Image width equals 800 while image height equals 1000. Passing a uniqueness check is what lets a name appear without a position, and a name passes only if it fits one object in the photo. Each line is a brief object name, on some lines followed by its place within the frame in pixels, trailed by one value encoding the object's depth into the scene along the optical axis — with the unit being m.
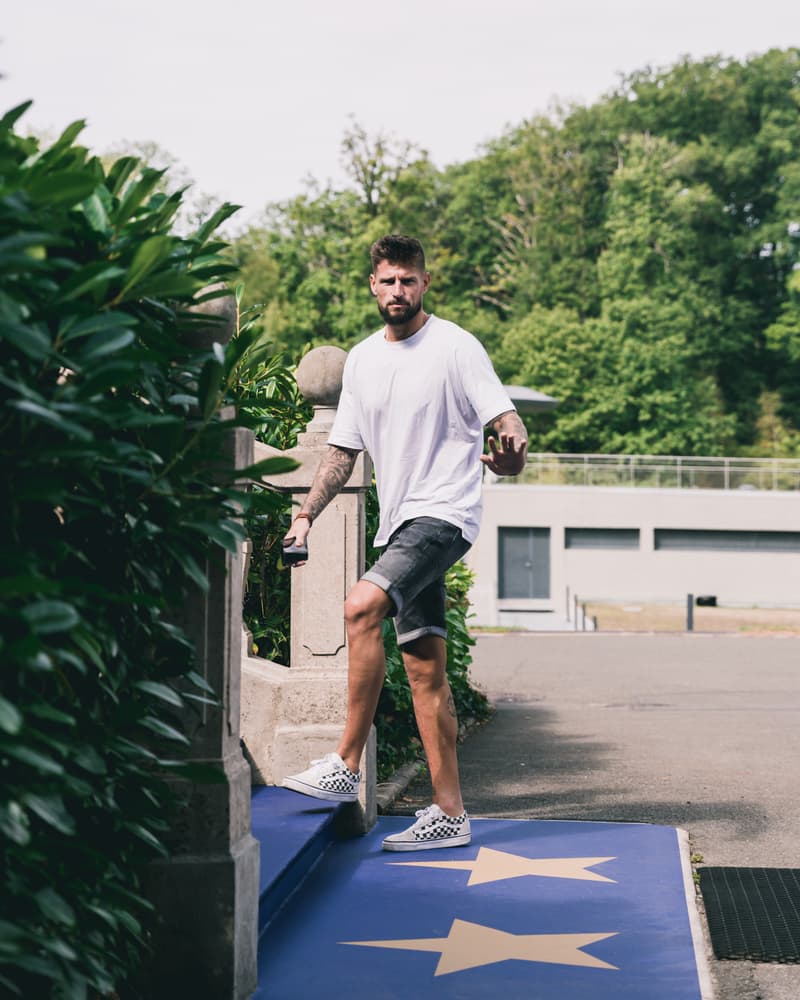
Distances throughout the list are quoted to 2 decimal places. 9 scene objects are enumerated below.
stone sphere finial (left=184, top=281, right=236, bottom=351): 3.04
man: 4.71
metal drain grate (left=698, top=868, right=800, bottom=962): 4.04
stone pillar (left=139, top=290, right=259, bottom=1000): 3.31
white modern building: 40.22
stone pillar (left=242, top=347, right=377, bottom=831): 5.53
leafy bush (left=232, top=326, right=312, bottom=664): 6.64
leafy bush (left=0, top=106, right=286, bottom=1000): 2.10
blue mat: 3.61
